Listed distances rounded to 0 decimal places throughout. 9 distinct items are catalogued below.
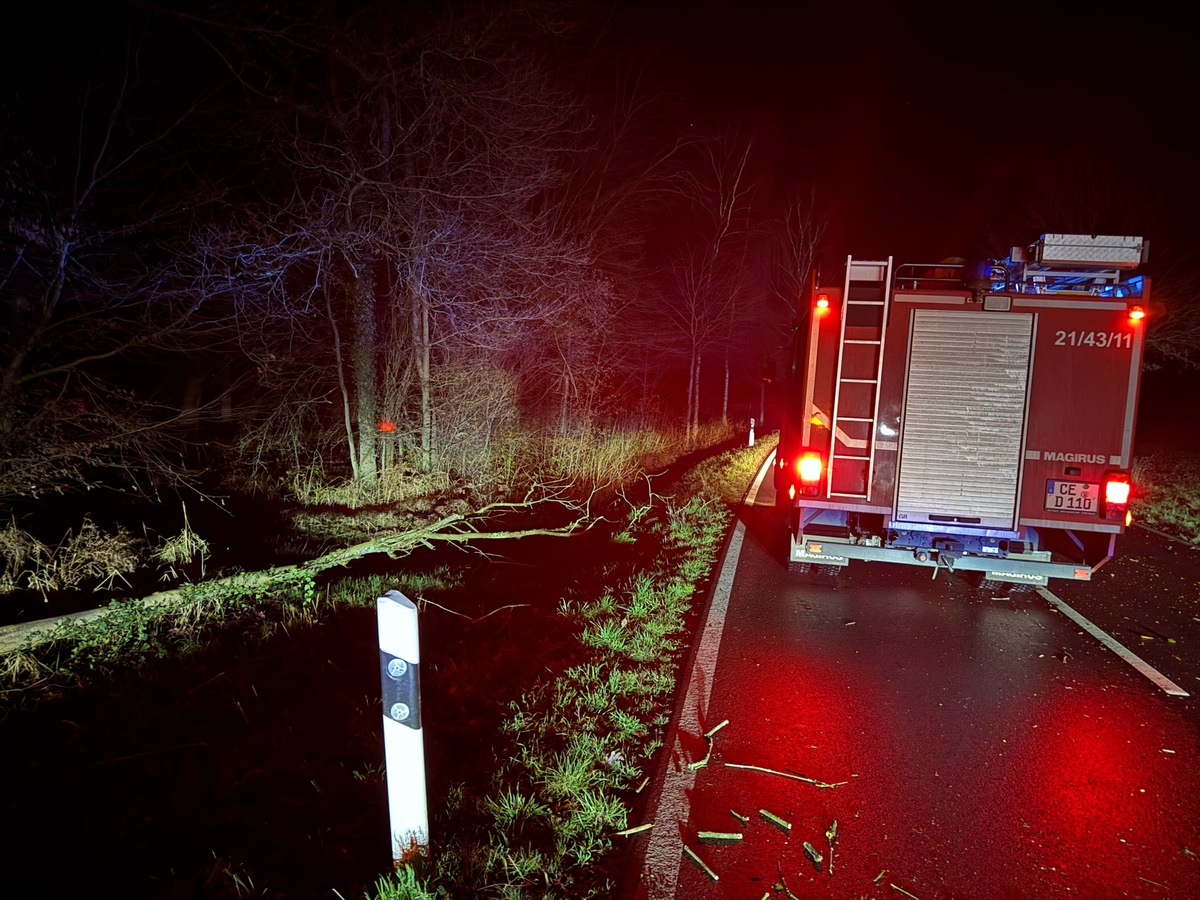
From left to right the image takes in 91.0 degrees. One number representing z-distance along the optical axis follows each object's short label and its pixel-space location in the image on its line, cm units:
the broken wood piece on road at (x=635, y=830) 280
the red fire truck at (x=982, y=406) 547
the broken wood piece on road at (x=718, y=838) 281
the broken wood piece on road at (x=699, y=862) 261
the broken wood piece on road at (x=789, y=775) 323
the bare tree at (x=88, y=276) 524
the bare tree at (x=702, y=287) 2053
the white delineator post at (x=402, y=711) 232
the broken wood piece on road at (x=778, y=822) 288
